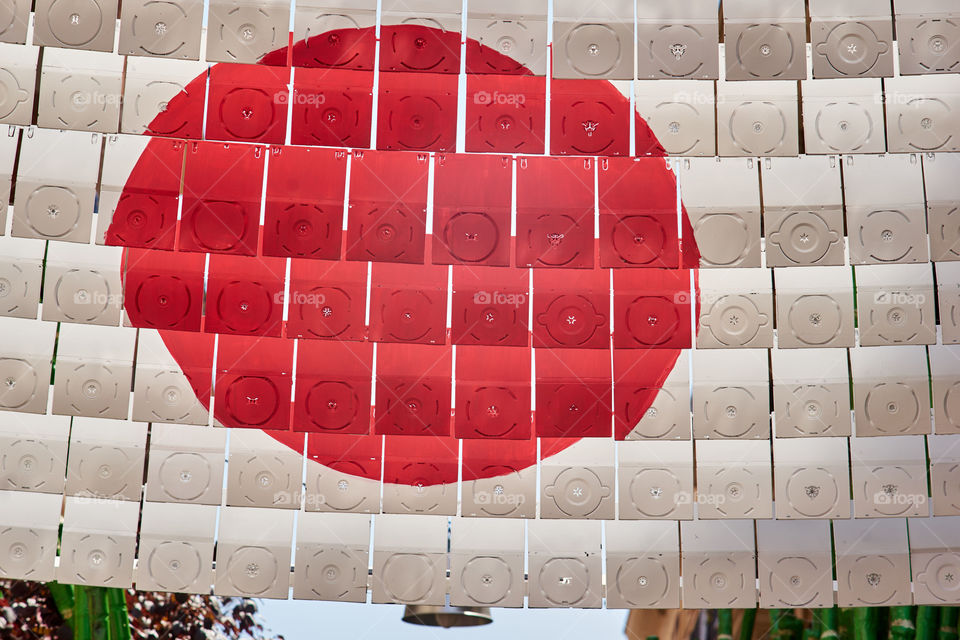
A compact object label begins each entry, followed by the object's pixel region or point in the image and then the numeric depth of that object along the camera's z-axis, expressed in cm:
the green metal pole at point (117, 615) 727
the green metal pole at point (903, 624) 713
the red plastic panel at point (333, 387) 636
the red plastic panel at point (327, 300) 612
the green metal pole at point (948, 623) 707
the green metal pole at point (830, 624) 730
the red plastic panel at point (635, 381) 629
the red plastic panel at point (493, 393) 635
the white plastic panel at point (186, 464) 634
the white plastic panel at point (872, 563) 633
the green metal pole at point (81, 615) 718
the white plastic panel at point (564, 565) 642
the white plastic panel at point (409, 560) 643
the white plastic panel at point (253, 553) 641
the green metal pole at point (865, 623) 721
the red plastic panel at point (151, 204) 590
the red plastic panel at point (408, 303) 611
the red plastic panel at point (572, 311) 615
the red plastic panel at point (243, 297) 613
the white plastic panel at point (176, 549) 640
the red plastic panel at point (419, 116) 586
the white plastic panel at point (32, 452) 629
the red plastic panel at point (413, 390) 635
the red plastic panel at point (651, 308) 613
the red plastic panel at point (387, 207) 598
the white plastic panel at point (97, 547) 639
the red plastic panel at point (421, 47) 568
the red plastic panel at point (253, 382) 633
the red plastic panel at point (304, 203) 593
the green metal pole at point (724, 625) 772
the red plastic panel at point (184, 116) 576
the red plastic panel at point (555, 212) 599
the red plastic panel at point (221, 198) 595
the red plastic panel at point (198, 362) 632
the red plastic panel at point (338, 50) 573
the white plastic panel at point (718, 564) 639
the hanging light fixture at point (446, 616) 729
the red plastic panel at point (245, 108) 584
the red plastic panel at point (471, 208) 599
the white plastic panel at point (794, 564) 637
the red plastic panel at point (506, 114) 590
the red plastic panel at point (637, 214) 600
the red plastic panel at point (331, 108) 587
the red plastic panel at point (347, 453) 649
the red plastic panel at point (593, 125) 591
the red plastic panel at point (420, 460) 649
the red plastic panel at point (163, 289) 605
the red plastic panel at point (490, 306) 611
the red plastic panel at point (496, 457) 648
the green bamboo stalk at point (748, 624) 764
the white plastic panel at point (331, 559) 641
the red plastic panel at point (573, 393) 629
